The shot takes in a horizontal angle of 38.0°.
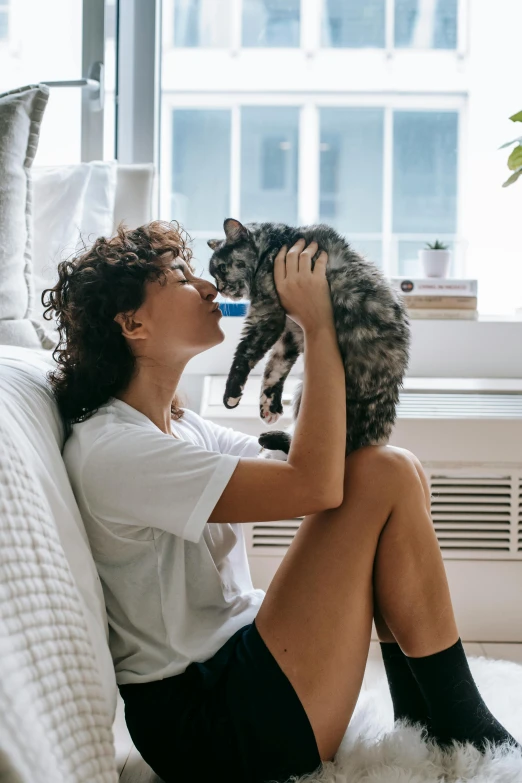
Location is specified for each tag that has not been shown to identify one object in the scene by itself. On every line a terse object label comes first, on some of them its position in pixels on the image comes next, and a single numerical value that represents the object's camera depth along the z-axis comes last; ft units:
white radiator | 6.62
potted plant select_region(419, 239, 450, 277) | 8.34
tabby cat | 4.44
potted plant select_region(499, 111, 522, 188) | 6.35
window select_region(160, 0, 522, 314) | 9.18
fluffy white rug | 3.78
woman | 3.65
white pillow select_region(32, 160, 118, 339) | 6.13
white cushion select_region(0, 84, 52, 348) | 5.31
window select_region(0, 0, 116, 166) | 8.07
